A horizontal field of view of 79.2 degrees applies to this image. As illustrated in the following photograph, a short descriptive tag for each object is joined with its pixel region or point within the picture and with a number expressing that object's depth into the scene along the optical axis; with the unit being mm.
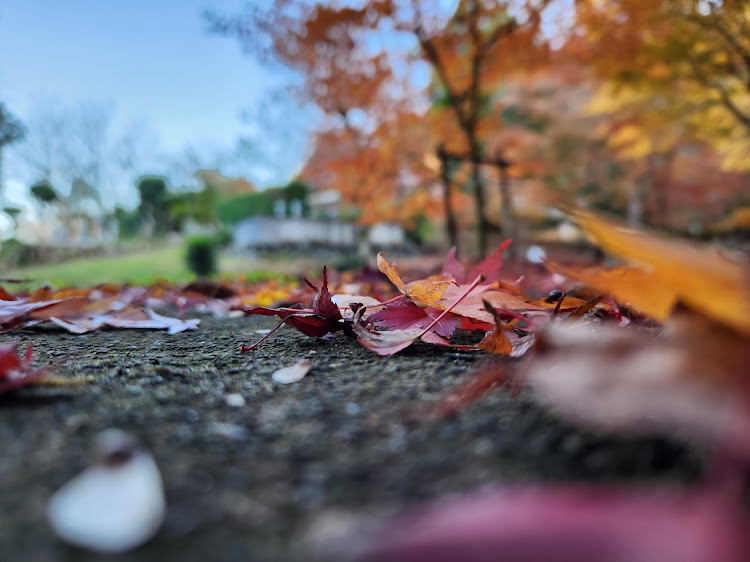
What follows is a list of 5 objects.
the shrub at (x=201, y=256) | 5934
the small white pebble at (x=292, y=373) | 364
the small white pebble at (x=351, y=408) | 280
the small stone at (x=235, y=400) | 301
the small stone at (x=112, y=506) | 159
